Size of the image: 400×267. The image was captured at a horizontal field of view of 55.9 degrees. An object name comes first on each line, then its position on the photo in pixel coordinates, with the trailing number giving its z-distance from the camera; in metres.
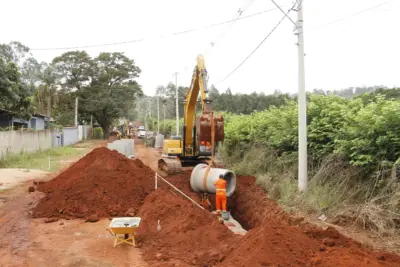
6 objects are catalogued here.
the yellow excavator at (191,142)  13.24
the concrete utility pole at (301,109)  9.40
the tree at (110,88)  46.59
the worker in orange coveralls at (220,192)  10.80
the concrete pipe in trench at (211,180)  11.67
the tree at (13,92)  19.34
